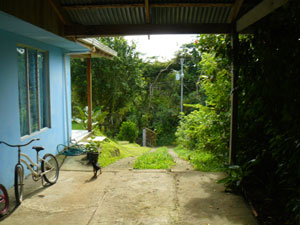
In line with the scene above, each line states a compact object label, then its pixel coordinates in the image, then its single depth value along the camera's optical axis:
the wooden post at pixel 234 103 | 5.08
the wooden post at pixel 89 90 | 9.98
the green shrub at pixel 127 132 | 16.05
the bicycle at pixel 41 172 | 4.53
